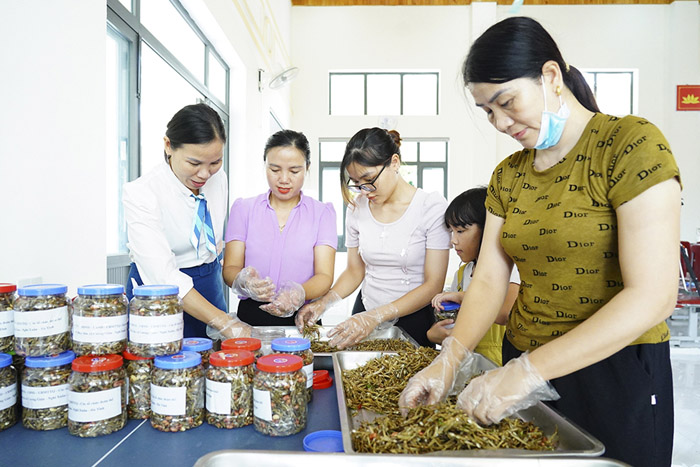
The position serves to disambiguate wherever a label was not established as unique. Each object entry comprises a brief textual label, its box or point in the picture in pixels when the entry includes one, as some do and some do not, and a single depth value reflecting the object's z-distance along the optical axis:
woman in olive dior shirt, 0.91
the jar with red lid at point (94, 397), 0.90
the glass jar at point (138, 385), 0.97
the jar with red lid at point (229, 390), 0.93
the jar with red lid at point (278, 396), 0.90
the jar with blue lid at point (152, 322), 0.95
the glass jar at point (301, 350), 1.03
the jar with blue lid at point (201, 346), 1.04
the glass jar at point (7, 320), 0.97
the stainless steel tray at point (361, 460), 0.72
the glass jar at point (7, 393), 0.93
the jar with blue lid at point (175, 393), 0.92
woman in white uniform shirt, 1.53
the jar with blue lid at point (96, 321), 0.94
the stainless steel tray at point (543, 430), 0.76
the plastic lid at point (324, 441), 0.86
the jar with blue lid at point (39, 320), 0.93
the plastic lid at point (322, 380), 1.22
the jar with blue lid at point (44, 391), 0.94
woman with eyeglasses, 1.87
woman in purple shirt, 2.00
